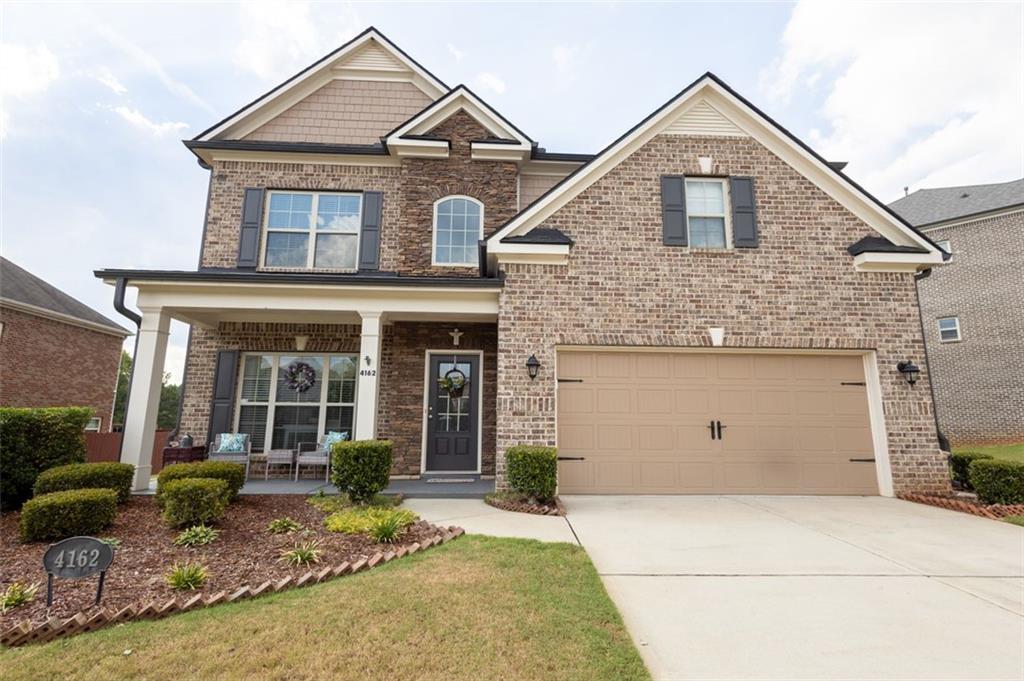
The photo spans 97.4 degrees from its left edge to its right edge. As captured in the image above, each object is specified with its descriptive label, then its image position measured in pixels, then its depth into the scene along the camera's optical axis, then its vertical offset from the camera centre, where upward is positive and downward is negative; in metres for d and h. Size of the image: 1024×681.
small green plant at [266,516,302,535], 4.97 -1.34
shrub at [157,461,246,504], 5.75 -0.88
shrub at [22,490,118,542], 4.50 -1.12
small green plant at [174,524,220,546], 4.46 -1.31
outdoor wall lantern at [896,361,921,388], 7.54 +0.67
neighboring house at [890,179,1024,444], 16.91 +3.79
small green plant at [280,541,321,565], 3.98 -1.33
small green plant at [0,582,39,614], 3.05 -1.32
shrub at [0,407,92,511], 5.59 -0.54
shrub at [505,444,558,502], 6.44 -0.91
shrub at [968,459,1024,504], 6.45 -0.99
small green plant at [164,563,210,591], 3.38 -1.29
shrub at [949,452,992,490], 7.20 -0.87
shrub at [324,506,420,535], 4.90 -1.28
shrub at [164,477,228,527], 4.84 -1.04
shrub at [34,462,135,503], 5.32 -0.90
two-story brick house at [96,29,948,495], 7.52 +1.30
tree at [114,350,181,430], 29.83 +0.30
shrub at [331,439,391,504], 6.12 -0.85
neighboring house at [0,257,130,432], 14.05 +1.92
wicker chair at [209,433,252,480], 8.55 -0.95
